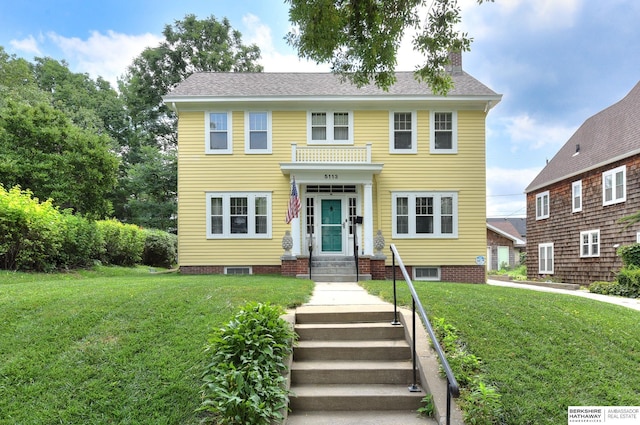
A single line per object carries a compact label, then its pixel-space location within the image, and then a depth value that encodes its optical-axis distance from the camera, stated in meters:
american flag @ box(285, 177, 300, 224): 10.72
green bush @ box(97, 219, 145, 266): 14.86
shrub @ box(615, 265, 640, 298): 12.36
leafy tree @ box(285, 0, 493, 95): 6.64
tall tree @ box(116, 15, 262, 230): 28.61
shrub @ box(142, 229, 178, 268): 19.09
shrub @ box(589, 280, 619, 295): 13.08
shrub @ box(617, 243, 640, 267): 13.21
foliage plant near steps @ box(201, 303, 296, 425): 3.22
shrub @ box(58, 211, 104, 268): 11.67
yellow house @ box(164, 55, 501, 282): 13.16
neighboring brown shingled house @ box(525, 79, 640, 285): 14.60
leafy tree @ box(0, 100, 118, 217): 13.67
